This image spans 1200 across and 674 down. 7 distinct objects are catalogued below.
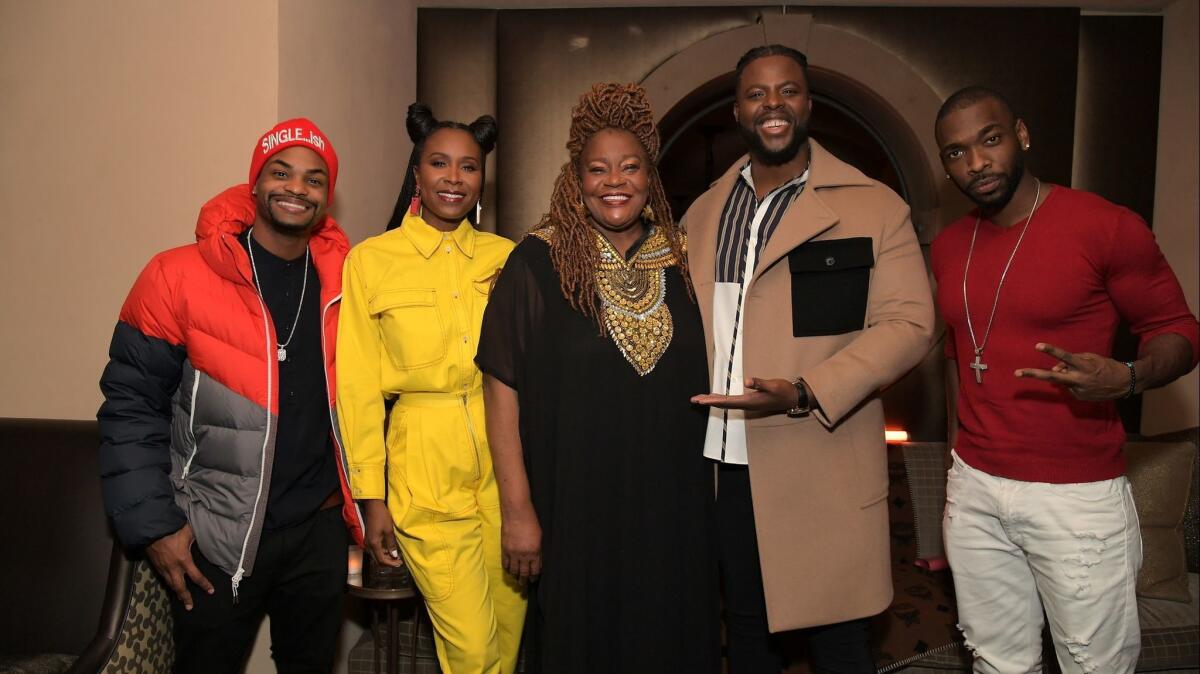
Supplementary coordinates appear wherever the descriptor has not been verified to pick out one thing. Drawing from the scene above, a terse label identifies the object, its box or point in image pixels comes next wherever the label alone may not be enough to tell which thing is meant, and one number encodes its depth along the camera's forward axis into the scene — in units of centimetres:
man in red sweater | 191
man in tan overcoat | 188
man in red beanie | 192
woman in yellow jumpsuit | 199
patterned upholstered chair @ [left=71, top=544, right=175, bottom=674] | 204
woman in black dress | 187
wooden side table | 227
